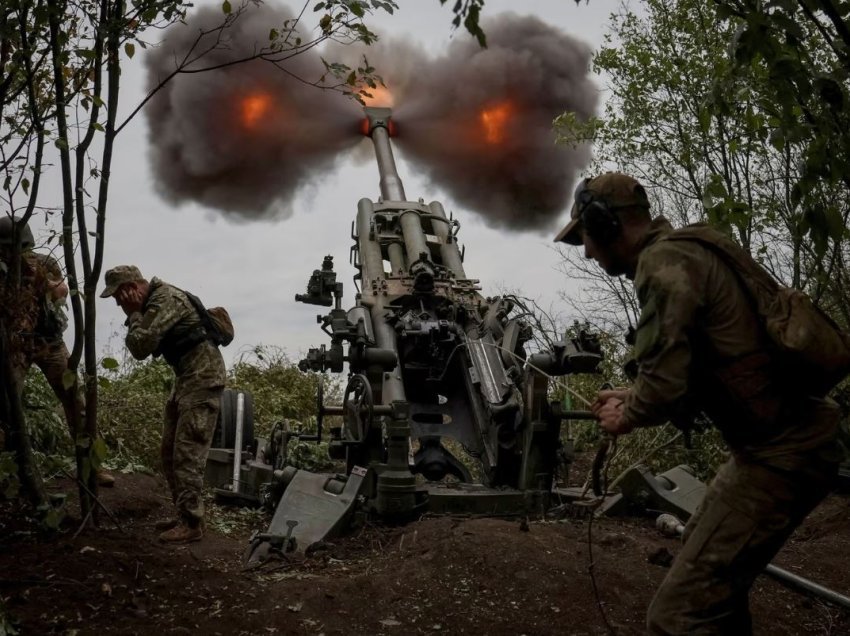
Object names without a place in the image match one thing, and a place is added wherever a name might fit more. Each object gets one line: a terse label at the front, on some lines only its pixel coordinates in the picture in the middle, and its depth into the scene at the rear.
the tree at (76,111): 4.61
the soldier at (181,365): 6.37
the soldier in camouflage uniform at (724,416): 2.85
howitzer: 6.86
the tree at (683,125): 10.06
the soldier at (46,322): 5.13
